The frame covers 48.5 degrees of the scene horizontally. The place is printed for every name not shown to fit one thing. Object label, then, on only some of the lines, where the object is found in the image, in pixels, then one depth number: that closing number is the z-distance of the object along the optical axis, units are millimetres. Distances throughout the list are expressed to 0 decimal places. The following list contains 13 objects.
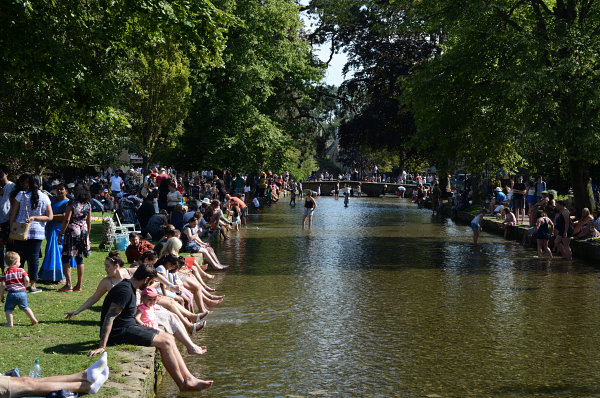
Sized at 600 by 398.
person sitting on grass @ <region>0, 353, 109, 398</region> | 6043
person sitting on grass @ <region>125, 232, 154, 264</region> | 12898
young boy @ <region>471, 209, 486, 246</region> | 21859
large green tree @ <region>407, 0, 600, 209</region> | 21094
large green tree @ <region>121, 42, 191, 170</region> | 31031
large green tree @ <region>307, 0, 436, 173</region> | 48312
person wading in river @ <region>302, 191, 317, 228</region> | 27850
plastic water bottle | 6461
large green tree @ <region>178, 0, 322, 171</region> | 37438
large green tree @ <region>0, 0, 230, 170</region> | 10758
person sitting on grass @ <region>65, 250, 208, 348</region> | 8758
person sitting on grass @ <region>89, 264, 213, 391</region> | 7496
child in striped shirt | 8664
